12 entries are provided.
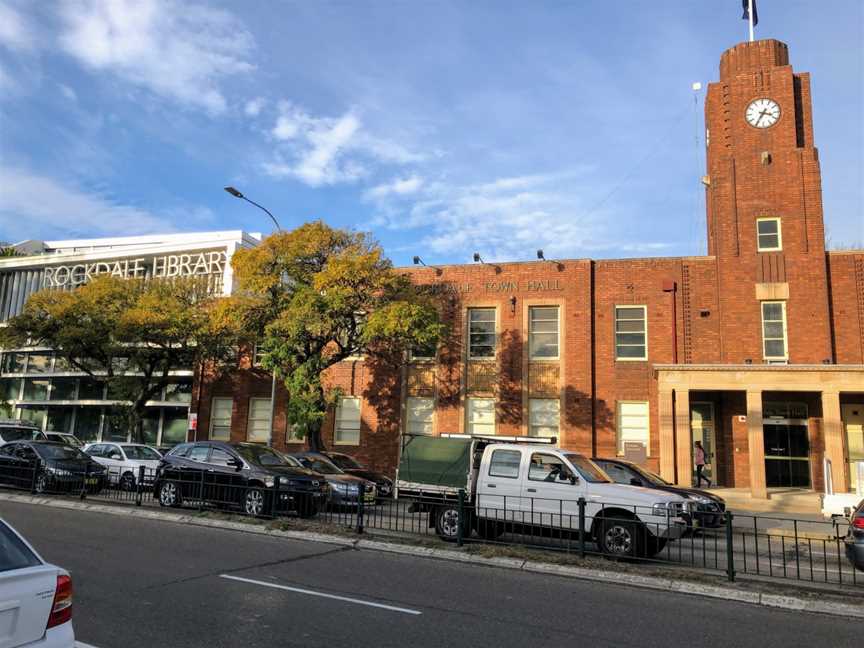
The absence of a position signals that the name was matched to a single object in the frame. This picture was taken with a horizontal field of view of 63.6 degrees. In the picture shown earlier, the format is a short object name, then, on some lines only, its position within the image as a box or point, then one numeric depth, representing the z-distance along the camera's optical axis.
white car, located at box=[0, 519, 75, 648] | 4.29
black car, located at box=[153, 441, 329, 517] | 14.41
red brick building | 24.58
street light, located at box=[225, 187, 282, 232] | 24.17
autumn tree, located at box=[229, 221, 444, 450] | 24.22
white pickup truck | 11.19
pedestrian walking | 23.86
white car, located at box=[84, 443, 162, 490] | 21.23
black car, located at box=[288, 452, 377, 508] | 16.86
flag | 29.00
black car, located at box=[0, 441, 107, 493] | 17.42
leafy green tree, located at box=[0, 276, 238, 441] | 29.47
